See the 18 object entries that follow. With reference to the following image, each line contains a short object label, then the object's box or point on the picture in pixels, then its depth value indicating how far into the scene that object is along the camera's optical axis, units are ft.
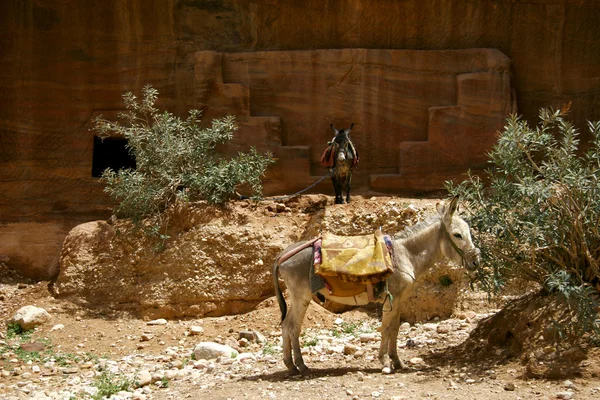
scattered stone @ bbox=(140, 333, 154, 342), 41.75
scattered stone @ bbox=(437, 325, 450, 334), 36.06
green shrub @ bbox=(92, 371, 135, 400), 30.71
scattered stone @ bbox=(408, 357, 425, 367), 30.32
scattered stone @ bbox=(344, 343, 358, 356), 33.30
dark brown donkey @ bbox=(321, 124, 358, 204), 47.21
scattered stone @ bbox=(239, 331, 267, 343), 39.19
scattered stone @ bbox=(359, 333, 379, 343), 35.60
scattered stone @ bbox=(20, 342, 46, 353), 40.29
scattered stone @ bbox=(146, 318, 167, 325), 44.29
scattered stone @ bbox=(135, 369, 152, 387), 32.12
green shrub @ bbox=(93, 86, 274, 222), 47.62
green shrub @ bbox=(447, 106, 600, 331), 27.84
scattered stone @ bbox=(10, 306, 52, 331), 43.80
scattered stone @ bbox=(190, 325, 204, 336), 41.98
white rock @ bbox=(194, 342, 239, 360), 36.35
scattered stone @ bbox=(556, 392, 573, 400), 24.01
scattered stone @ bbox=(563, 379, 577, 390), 25.05
